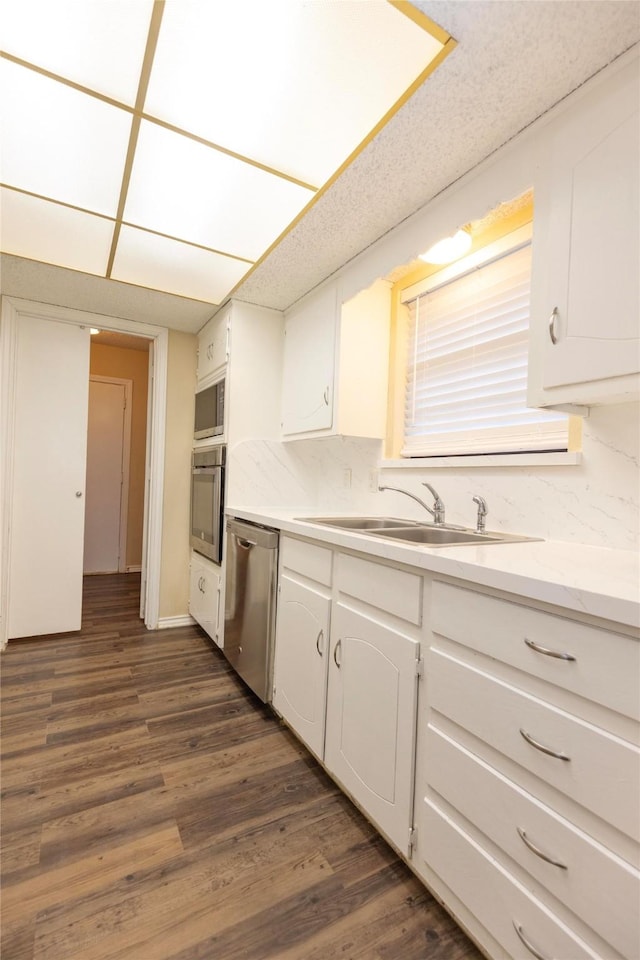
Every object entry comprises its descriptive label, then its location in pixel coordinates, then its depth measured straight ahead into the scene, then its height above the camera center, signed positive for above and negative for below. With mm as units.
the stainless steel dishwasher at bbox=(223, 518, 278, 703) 1992 -657
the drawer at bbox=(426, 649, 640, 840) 715 -496
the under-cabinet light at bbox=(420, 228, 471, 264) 1843 +1010
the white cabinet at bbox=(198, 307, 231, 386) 2770 +837
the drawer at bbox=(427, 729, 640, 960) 712 -691
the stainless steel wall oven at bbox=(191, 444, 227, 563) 2660 -202
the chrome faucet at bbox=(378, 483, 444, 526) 1828 -136
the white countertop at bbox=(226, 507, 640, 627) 751 -194
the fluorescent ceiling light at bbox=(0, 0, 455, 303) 1060 +1095
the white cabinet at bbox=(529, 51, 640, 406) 1009 +586
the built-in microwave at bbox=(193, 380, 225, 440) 2777 +392
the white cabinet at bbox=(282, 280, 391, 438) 2236 +600
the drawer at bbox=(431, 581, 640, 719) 725 -317
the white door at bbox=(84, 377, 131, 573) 4734 -113
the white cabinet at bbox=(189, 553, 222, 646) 2680 -838
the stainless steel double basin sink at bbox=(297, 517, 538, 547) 1550 -213
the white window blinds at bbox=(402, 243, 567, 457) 1701 +503
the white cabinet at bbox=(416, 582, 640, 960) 726 -587
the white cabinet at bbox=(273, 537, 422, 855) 1190 -653
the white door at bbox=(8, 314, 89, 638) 2846 -96
